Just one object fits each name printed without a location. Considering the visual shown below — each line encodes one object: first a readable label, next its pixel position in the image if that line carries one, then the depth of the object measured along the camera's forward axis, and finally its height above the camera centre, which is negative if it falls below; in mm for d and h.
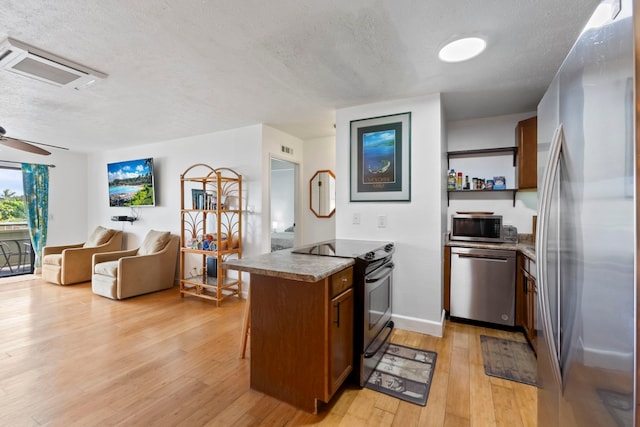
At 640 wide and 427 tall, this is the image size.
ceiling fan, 2810 +660
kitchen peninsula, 1683 -738
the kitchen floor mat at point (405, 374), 1940 -1248
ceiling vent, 1954 +1107
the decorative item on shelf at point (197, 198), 3994 +160
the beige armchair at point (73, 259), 4590 -811
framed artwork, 2910 +534
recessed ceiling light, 1923 +1135
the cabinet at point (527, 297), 2451 -817
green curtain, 5191 +138
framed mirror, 4496 +249
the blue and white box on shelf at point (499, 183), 3328 +310
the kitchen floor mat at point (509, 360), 2152 -1249
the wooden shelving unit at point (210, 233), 3811 -354
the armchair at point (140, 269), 3883 -855
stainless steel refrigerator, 605 -57
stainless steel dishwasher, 2865 -785
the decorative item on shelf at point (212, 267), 4064 -832
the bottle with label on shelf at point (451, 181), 3493 +342
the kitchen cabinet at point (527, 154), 3033 +601
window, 5047 +173
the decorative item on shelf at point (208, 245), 3881 -487
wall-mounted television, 4852 +474
